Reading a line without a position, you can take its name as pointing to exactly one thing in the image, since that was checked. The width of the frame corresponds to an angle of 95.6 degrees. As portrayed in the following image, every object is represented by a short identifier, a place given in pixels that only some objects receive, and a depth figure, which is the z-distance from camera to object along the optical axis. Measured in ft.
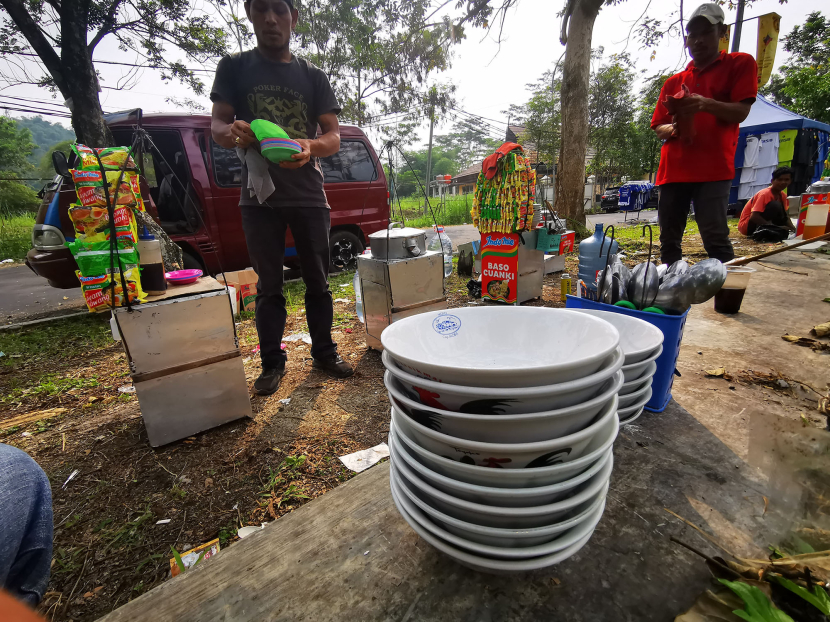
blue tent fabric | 32.17
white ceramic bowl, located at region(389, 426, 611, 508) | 1.90
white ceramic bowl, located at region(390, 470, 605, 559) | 1.97
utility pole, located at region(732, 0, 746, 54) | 30.55
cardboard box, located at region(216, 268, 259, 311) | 12.87
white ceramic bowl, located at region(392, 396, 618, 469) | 1.83
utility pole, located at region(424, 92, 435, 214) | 54.81
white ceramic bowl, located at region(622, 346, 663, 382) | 3.37
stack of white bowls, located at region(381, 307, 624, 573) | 1.85
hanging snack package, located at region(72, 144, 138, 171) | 5.45
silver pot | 8.62
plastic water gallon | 12.26
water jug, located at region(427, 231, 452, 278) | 10.39
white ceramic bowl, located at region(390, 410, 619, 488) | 1.90
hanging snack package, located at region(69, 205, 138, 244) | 5.34
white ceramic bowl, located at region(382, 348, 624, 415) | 1.80
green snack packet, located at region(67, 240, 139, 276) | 5.37
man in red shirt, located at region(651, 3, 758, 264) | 7.09
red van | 14.34
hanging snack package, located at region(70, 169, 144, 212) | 5.39
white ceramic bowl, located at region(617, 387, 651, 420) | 3.47
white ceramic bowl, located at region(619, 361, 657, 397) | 3.44
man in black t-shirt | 6.61
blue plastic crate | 4.32
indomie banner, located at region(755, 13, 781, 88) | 20.57
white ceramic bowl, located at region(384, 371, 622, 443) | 1.84
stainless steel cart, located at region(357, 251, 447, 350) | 8.55
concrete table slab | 2.29
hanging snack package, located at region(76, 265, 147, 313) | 5.41
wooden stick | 6.37
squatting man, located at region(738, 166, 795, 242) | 19.49
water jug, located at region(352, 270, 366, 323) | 10.17
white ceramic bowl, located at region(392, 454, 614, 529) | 1.94
